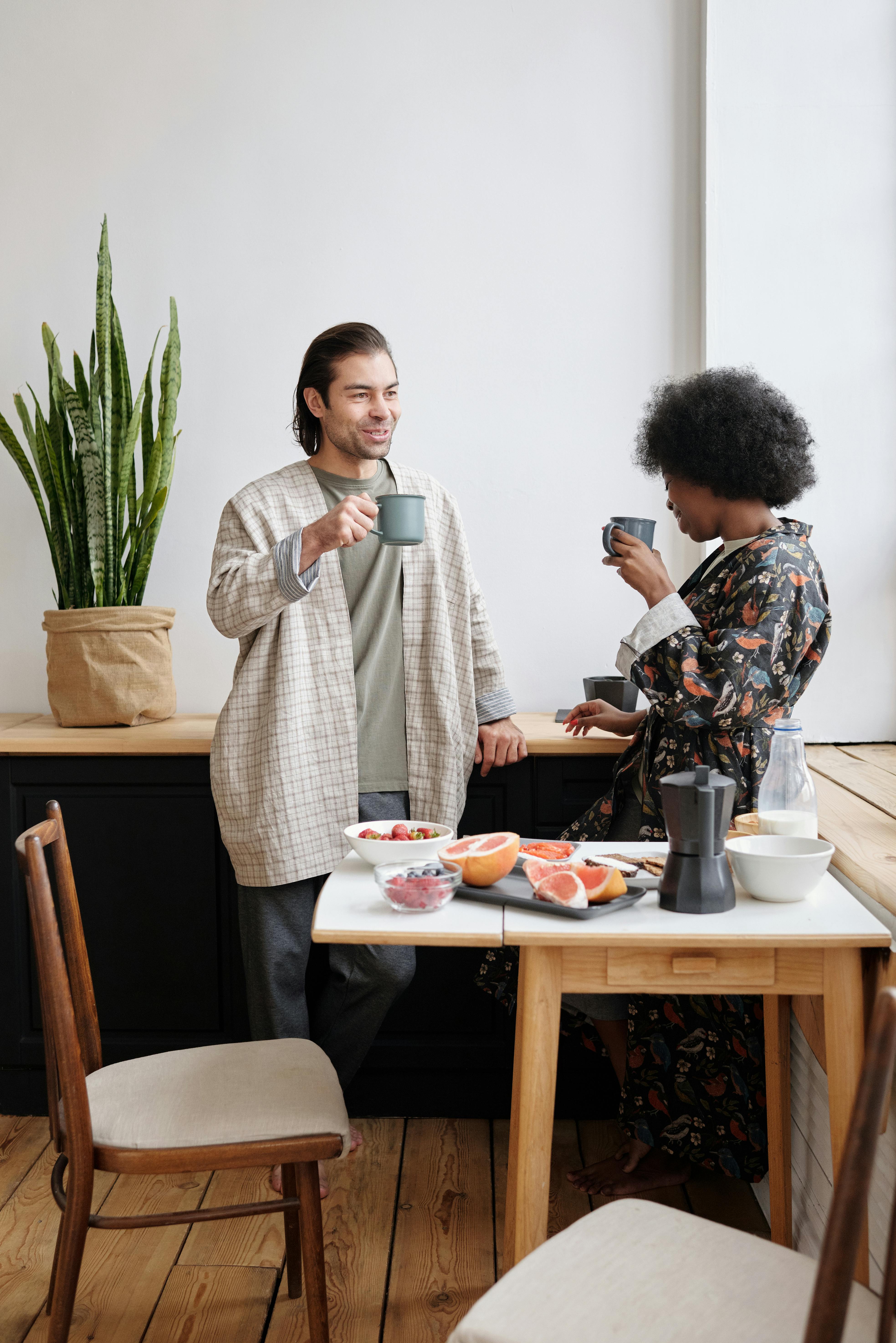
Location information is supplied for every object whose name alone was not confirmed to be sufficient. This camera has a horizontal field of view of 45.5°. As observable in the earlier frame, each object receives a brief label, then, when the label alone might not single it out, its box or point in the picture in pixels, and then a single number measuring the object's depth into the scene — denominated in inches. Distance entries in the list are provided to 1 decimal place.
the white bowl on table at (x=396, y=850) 65.1
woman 75.1
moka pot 57.7
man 89.6
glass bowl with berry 57.3
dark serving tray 57.2
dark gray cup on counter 100.2
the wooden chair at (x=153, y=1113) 60.4
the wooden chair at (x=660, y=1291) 43.1
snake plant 105.6
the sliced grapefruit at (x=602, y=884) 59.4
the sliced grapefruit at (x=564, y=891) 58.0
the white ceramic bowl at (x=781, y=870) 58.8
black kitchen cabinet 103.3
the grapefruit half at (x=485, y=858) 61.3
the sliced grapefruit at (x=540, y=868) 62.3
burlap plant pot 104.8
